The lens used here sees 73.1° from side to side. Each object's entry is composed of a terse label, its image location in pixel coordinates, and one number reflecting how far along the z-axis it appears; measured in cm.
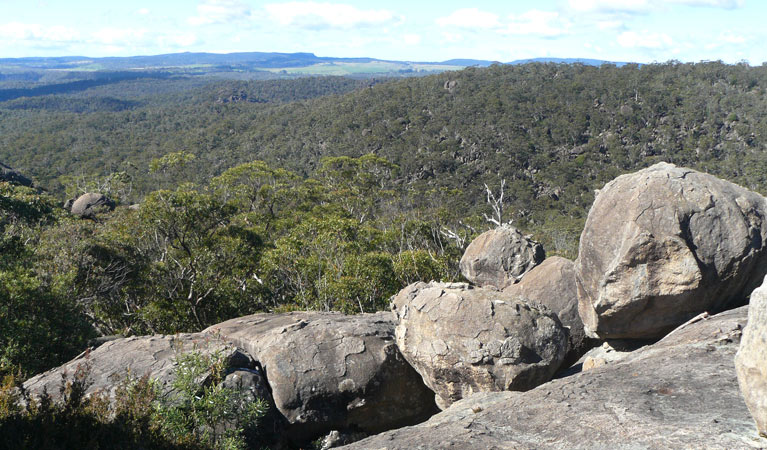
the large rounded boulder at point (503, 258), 1593
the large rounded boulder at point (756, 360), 547
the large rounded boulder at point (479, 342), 1061
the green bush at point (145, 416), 731
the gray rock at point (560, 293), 1295
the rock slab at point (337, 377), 1139
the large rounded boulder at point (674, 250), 987
